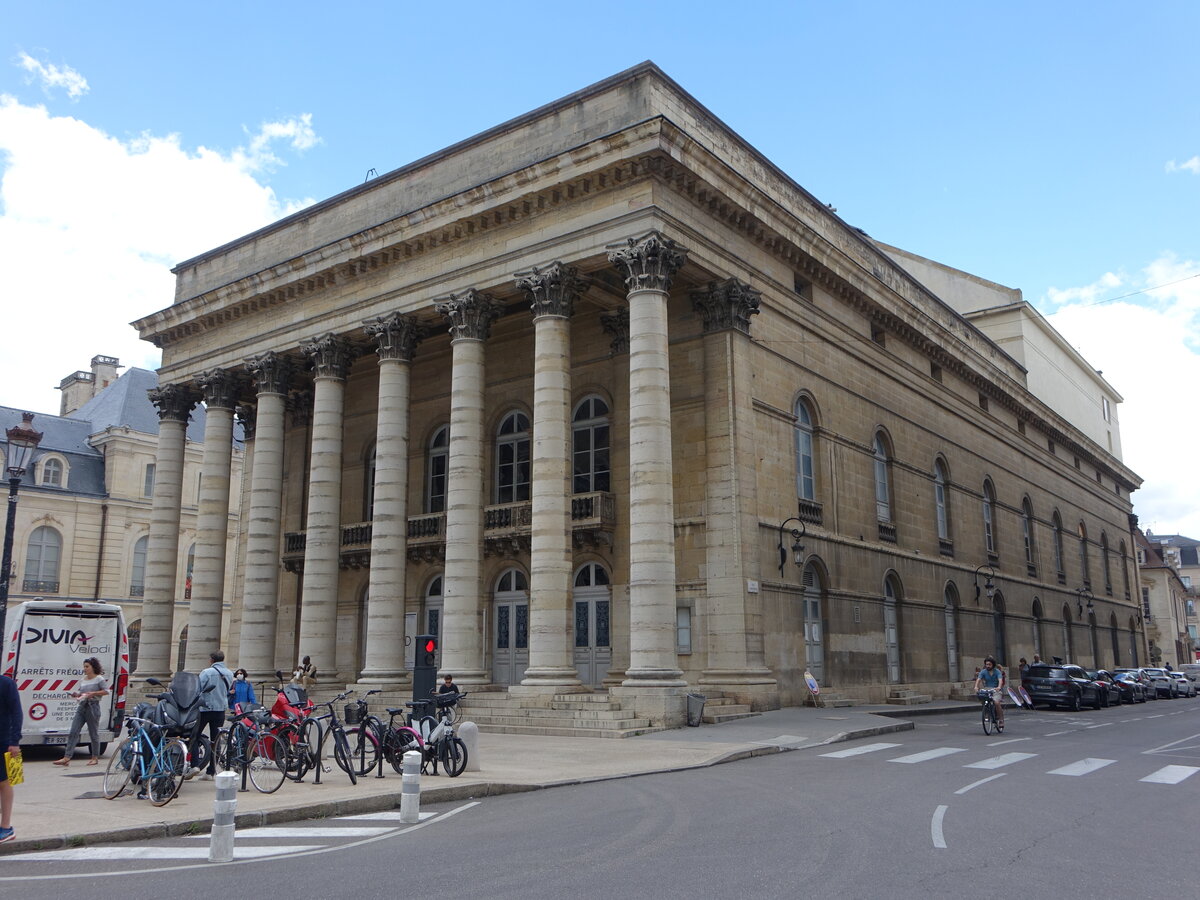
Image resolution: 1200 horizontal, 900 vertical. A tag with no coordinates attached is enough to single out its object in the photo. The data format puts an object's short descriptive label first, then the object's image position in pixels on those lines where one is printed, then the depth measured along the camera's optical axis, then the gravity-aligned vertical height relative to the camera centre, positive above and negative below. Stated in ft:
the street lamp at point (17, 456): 58.34 +11.80
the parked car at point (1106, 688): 116.16 -4.52
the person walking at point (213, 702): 45.24 -2.21
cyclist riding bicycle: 69.15 -2.22
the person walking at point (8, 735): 30.45 -2.47
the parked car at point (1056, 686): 106.93 -3.83
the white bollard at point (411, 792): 35.83 -4.88
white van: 61.93 -0.15
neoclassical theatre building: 78.48 +21.04
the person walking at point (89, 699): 55.83 -2.53
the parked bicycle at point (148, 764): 38.29 -4.23
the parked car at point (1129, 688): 130.93 -4.91
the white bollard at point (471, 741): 46.83 -4.10
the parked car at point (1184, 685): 158.67 -5.53
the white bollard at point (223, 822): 28.43 -4.66
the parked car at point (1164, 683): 152.56 -5.06
